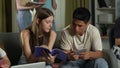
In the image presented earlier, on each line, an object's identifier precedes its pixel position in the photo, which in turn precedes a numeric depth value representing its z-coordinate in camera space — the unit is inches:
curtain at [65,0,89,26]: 156.6
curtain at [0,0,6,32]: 133.4
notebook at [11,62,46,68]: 62.3
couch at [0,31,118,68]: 99.9
